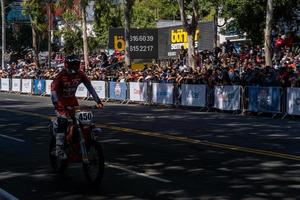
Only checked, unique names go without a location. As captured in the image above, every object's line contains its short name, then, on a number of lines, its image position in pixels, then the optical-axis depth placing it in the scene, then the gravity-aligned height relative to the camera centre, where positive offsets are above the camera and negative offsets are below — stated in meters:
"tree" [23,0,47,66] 51.97 +5.88
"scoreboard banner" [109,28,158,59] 39.34 +2.72
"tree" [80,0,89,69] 40.57 +4.09
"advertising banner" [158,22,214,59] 40.03 +3.14
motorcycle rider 9.57 -0.12
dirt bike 9.12 -0.90
